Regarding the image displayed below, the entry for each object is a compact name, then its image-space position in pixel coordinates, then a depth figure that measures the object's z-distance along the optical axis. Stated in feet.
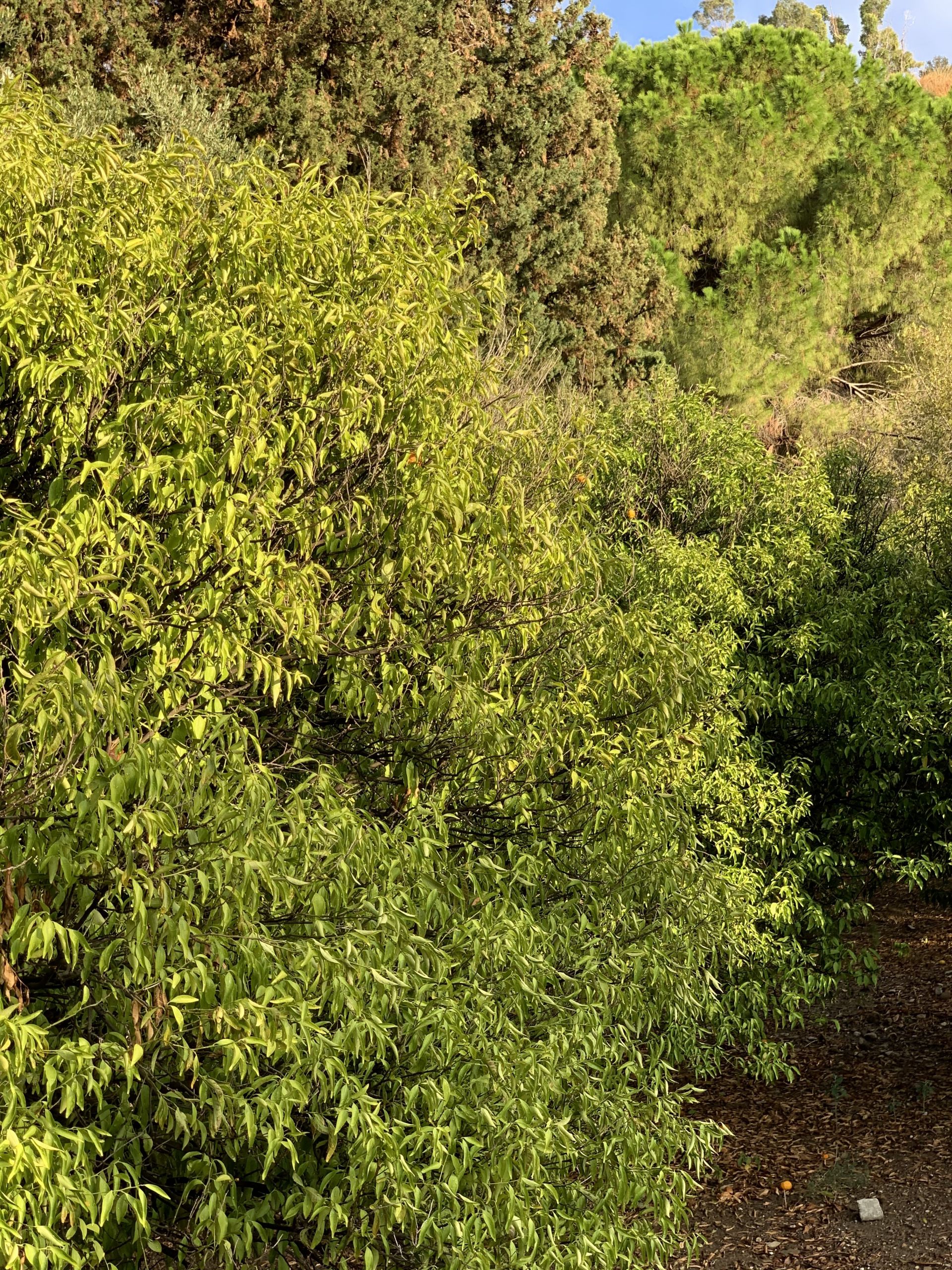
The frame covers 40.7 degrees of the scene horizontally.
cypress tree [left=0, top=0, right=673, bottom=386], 62.69
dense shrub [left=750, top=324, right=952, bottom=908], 40.68
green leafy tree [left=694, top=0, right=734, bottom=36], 311.68
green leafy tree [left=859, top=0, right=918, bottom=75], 257.96
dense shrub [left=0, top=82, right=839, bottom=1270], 15.19
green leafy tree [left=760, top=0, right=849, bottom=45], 262.47
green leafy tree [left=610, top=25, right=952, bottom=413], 98.12
